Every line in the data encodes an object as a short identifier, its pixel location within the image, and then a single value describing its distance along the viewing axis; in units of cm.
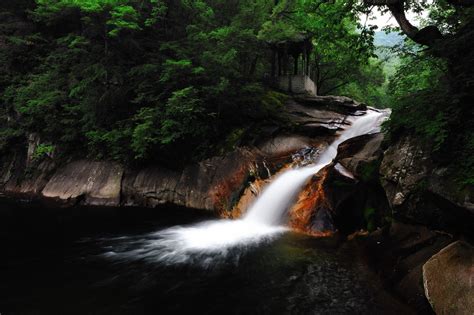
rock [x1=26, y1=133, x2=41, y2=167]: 1909
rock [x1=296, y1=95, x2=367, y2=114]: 1734
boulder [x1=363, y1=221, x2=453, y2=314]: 568
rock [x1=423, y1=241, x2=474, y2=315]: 455
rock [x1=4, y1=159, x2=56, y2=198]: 1783
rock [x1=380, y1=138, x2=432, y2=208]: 658
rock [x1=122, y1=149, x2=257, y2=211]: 1339
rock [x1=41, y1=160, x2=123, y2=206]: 1554
